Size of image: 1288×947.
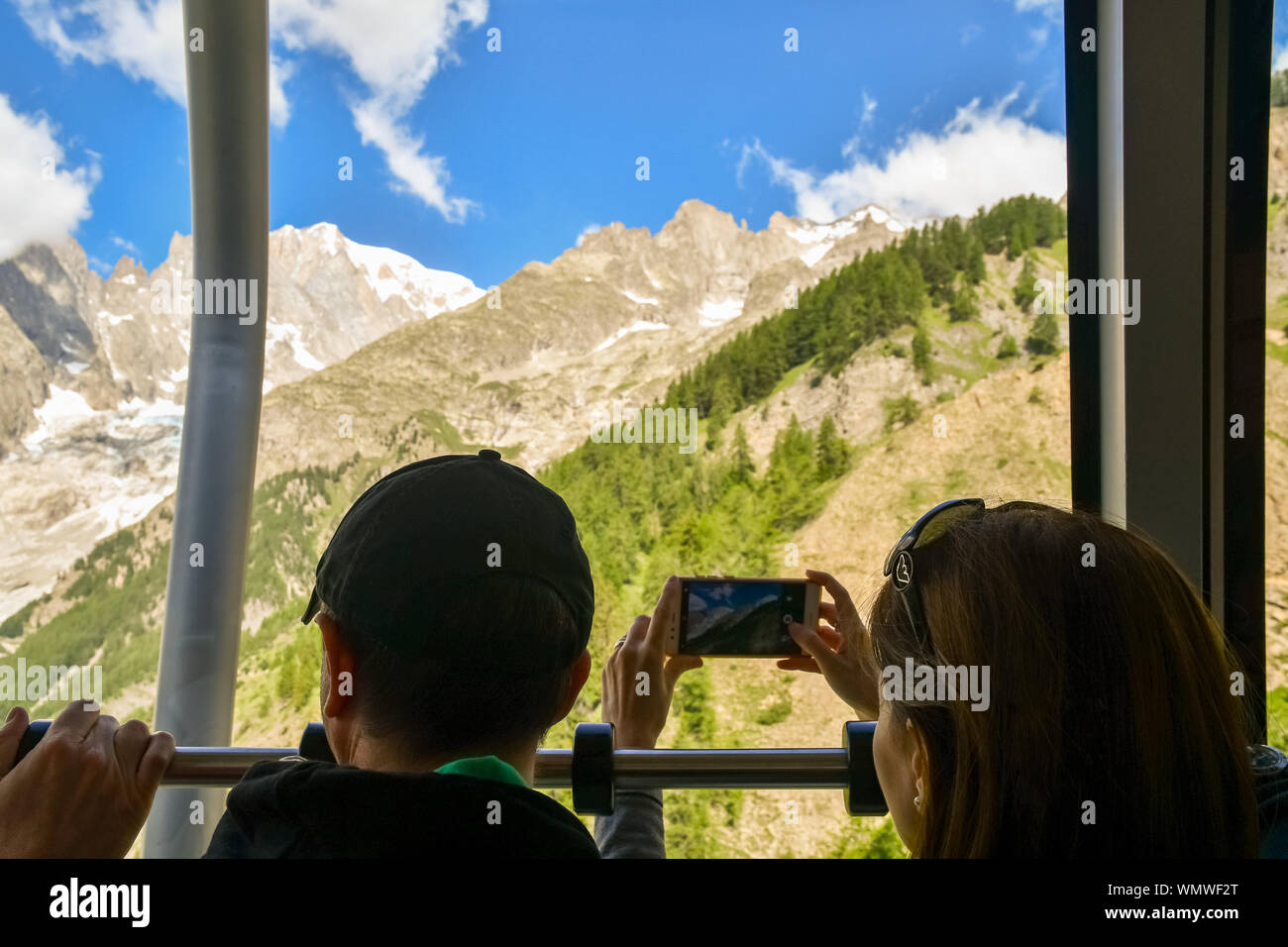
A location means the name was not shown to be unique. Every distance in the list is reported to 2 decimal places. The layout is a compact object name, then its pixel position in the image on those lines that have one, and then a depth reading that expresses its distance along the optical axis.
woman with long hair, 0.64
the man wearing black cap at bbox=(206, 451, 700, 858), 0.68
